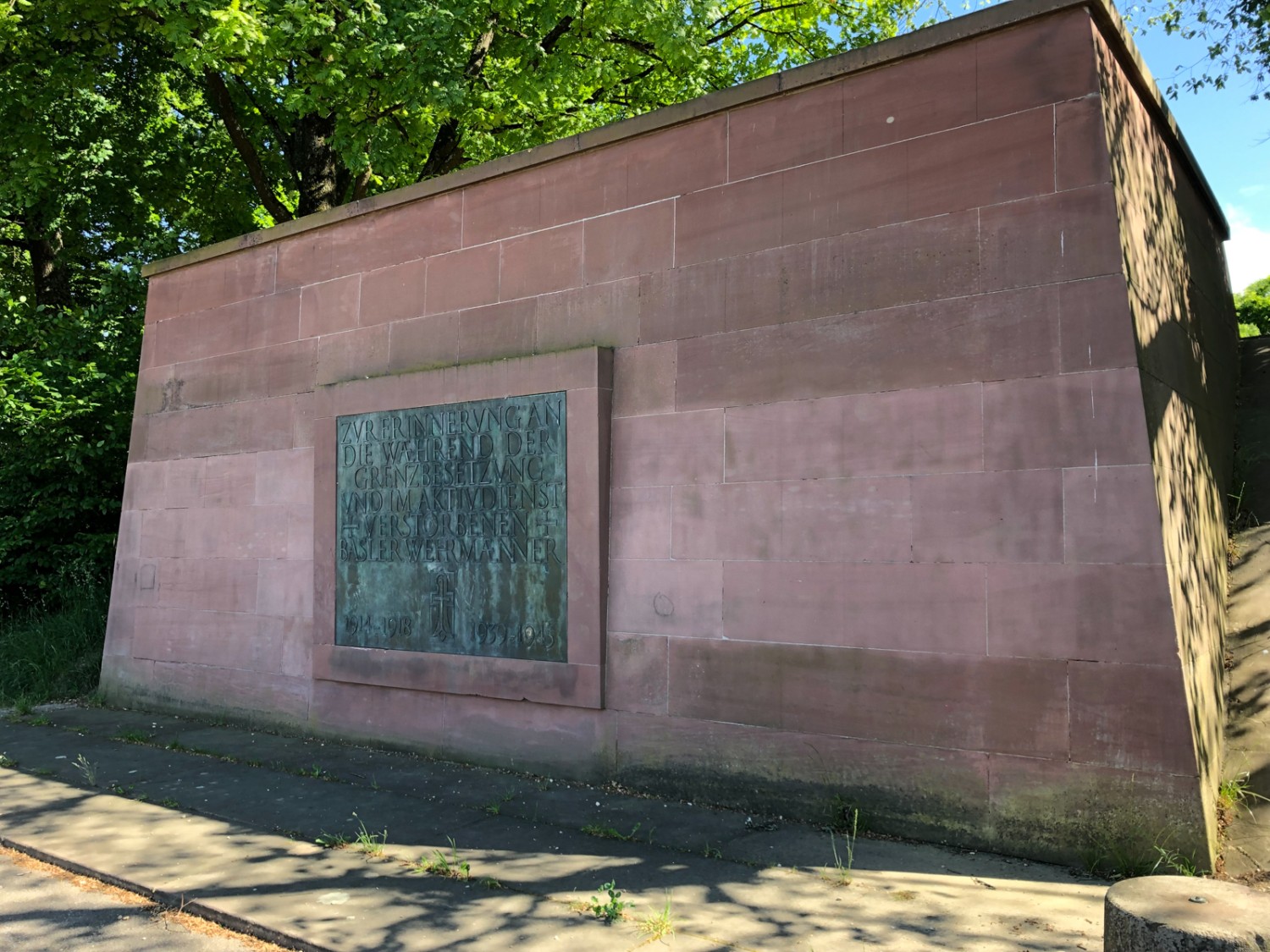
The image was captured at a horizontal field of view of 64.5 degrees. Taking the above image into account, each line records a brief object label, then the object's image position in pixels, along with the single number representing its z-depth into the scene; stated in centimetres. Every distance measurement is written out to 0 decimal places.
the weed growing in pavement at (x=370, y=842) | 562
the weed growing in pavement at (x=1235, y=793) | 548
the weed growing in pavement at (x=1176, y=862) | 488
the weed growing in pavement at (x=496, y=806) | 648
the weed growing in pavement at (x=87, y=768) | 739
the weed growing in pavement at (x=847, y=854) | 514
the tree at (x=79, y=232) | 1340
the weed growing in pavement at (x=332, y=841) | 577
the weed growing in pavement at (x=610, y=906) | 462
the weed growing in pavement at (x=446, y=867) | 523
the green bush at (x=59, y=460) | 1328
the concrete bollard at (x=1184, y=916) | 305
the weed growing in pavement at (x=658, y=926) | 441
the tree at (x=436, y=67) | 1196
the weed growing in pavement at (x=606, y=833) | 589
